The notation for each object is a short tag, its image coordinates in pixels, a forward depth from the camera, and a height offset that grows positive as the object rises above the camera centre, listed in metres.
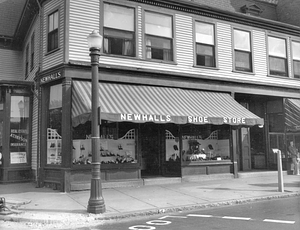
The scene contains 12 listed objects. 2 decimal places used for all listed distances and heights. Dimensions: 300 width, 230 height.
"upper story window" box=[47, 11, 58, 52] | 12.59 +4.33
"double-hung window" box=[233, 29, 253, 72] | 15.80 +4.39
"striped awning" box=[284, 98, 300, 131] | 16.97 +1.49
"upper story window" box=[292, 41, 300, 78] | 17.80 +4.56
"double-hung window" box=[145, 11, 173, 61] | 13.67 +4.47
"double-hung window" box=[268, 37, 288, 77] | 16.89 +4.40
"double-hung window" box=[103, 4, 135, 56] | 12.78 +4.45
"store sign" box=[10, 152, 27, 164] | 14.13 -0.45
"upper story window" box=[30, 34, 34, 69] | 15.19 +4.13
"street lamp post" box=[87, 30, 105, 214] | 8.33 +0.18
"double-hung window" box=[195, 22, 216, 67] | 14.81 +4.44
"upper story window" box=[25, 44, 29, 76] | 16.31 +4.24
